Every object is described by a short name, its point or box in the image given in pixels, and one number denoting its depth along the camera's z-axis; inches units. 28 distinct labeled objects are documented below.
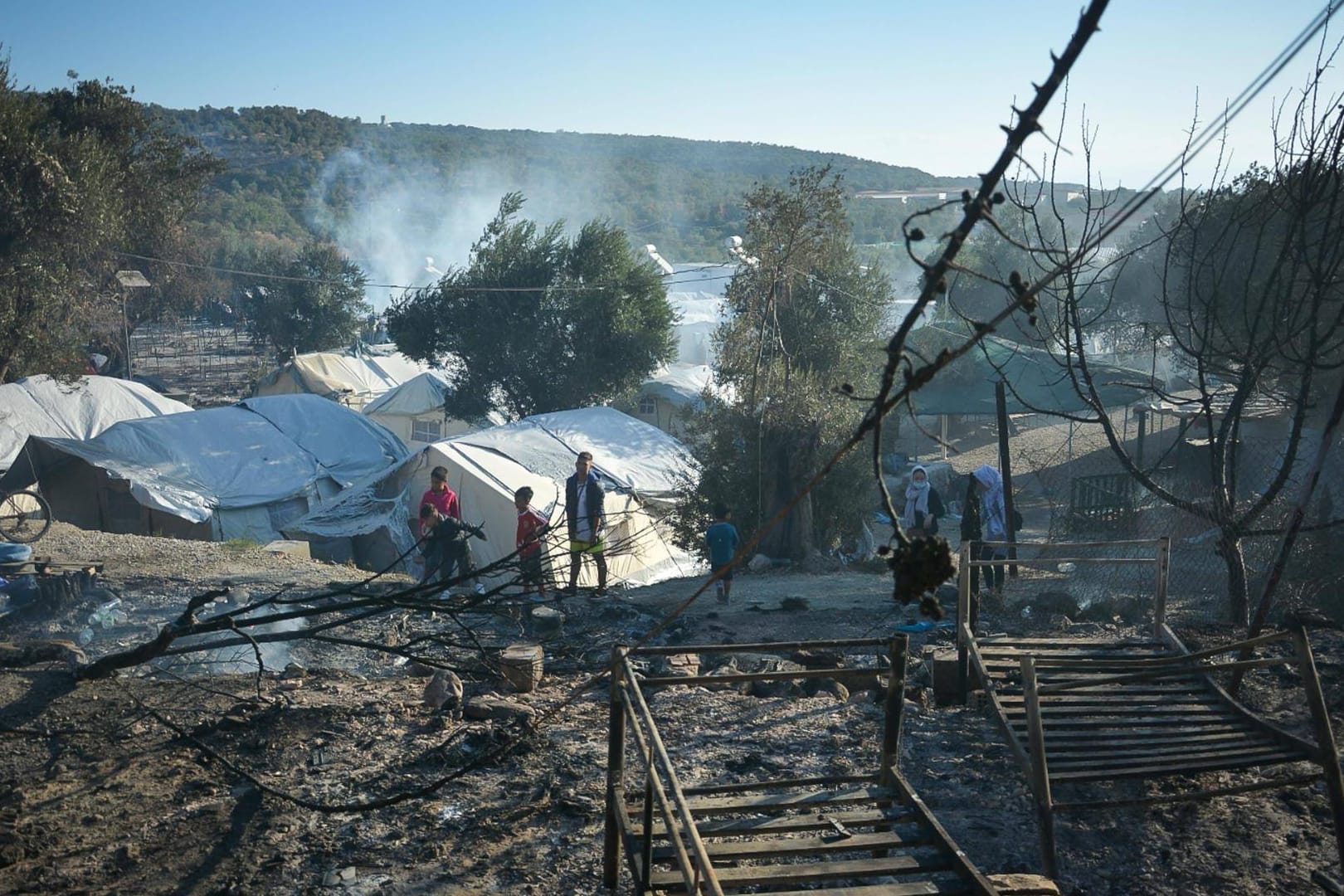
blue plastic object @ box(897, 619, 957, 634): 319.3
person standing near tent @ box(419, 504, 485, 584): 370.9
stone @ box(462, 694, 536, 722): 227.9
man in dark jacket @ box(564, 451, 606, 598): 399.2
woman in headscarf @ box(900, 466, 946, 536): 404.2
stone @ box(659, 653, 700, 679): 263.6
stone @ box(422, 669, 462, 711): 240.2
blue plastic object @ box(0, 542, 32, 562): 393.1
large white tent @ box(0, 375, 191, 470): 701.9
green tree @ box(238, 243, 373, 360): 1494.8
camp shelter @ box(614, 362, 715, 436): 1062.4
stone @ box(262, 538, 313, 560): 521.3
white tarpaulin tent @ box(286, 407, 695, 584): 596.7
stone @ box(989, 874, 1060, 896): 129.5
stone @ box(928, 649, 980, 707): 249.0
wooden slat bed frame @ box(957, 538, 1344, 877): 154.3
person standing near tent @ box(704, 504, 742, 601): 414.6
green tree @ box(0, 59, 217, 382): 658.8
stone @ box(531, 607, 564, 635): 349.4
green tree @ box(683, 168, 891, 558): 528.1
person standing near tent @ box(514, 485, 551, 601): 382.9
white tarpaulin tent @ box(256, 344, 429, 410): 1154.7
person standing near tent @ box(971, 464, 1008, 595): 399.5
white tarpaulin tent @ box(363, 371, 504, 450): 1048.2
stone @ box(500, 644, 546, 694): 255.9
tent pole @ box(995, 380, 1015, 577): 404.5
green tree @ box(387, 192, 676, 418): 1022.4
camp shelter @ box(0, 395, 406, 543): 621.3
